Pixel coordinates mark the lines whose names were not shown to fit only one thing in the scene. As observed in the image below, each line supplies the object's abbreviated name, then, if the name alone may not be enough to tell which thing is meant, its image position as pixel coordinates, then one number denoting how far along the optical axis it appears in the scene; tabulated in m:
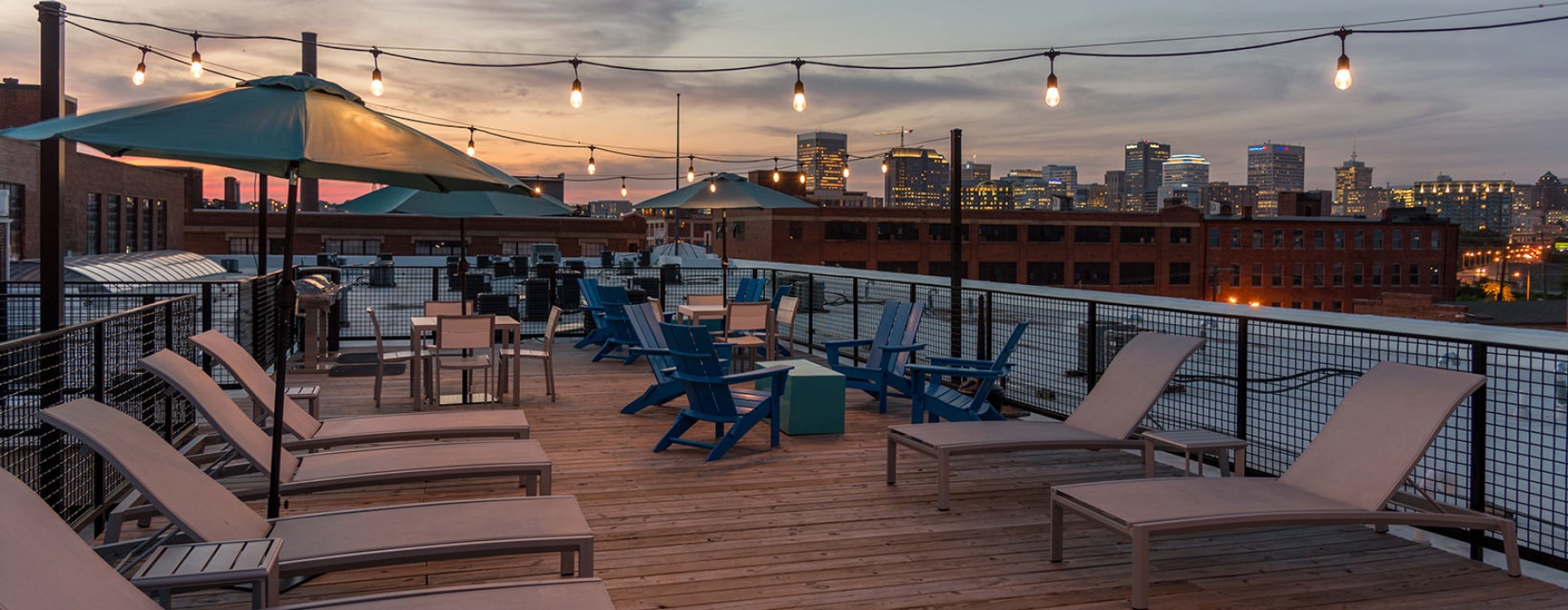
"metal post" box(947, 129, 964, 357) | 9.35
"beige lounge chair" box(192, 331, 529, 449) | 5.89
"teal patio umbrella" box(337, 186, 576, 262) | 9.90
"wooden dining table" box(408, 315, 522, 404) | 9.24
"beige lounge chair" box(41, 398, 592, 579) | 3.62
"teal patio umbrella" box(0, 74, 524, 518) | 4.11
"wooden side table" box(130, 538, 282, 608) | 3.08
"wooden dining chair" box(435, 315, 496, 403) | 9.15
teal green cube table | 8.12
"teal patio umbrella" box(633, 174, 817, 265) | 13.90
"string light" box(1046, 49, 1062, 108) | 11.83
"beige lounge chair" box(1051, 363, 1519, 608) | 4.32
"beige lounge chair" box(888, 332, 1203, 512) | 5.90
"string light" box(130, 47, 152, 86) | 13.82
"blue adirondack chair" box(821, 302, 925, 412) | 8.99
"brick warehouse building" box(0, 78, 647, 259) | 37.28
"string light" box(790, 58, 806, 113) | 12.76
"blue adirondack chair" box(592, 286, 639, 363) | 12.12
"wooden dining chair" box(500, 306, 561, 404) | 9.41
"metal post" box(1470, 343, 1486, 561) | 5.03
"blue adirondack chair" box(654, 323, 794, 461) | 7.21
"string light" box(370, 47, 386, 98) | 14.05
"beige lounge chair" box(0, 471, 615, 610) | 2.46
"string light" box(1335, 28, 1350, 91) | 10.46
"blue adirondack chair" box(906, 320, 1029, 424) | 7.52
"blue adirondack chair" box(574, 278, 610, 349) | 13.63
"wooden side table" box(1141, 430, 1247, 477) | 5.65
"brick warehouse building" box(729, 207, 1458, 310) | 75.00
